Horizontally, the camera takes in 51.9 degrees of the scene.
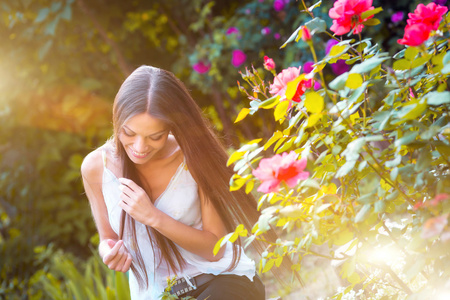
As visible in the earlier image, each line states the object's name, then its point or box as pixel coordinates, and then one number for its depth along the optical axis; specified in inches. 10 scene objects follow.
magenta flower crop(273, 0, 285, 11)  127.4
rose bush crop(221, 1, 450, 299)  33.7
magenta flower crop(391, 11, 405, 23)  116.2
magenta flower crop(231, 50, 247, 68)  133.9
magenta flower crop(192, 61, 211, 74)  140.7
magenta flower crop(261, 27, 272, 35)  133.0
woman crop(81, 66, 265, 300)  66.9
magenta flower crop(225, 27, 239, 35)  135.9
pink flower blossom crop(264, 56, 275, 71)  43.3
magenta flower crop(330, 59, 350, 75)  113.7
